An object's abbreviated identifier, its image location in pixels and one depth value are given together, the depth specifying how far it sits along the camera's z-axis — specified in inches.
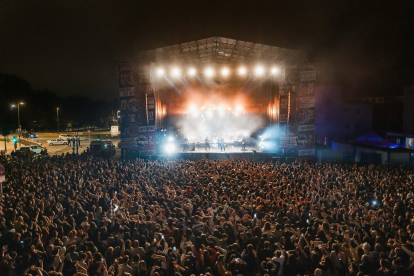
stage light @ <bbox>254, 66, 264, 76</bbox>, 745.3
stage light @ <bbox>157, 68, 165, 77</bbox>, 763.5
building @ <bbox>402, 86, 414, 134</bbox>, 981.2
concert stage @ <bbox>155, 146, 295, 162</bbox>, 743.2
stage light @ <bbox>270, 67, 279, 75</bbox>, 758.0
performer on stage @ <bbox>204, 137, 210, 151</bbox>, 889.5
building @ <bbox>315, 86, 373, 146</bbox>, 1179.3
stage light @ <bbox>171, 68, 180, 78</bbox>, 762.2
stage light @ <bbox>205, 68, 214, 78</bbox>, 762.8
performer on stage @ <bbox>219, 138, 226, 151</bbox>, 889.9
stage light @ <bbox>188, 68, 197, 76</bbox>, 766.6
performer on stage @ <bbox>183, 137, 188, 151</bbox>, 894.1
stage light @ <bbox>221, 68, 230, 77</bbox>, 763.4
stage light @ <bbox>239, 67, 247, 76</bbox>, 752.0
